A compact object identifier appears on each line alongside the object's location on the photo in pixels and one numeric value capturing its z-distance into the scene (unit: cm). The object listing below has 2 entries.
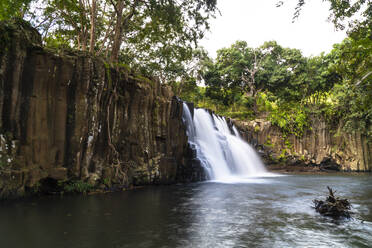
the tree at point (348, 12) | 674
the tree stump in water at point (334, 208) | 591
